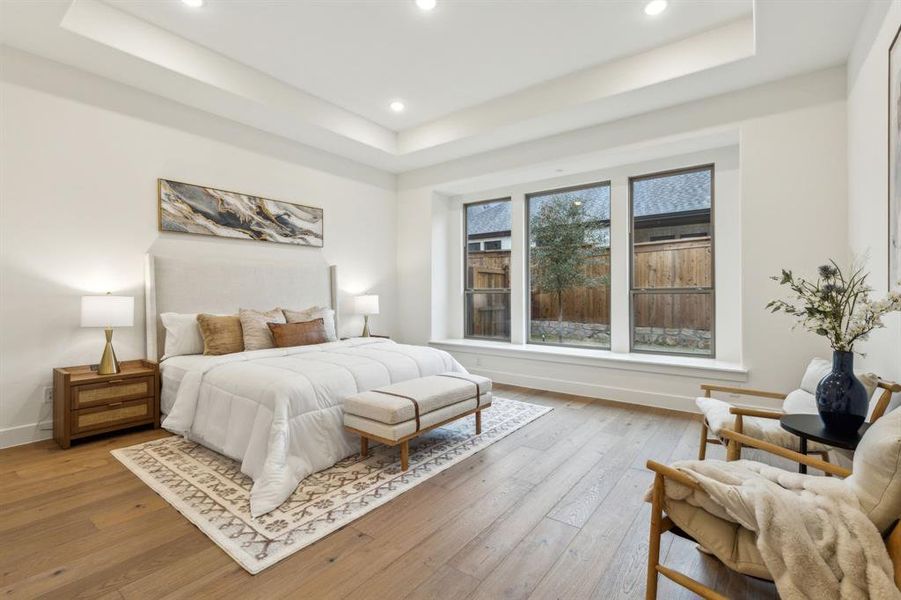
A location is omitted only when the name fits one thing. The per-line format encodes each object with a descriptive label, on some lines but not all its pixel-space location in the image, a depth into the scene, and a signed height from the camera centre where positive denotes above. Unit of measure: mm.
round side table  1887 -634
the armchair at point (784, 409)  2057 -652
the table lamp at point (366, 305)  5508 -121
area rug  2045 -1133
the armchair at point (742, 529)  1203 -688
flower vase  1949 -481
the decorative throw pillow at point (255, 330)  4000 -319
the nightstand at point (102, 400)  3162 -798
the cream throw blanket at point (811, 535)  1164 -693
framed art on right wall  2150 +644
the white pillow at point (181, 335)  3783 -343
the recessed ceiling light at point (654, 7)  3121 +2104
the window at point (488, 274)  6090 +310
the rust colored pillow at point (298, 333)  4129 -368
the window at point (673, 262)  4586 +357
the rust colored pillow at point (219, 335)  3818 -348
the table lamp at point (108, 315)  3283 -142
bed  2590 -613
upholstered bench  2734 -766
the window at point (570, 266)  5293 +368
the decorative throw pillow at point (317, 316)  4586 -218
